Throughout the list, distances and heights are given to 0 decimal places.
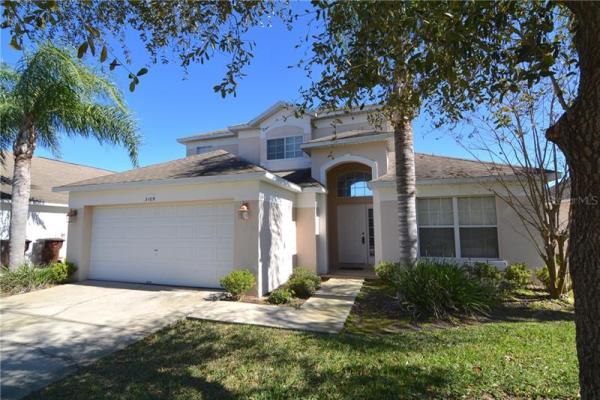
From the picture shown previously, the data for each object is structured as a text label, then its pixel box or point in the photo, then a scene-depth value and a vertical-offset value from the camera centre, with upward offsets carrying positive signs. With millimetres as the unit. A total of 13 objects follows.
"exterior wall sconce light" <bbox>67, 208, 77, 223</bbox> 11922 +648
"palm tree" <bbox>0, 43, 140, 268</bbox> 10438 +4301
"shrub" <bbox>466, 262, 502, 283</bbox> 10366 -1336
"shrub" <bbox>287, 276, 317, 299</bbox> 9719 -1695
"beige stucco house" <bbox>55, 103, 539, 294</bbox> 10203 +525
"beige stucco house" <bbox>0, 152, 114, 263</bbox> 13469 +1118
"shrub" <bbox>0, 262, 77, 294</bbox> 9953 -1390
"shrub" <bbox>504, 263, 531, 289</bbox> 10180 -1462
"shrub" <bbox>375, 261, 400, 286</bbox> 10609 -1358
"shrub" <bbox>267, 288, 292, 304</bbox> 8933 -1833
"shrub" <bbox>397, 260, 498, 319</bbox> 7566 -1512
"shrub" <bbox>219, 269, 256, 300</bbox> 8820 -1388
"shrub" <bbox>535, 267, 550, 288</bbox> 9749 -1432
